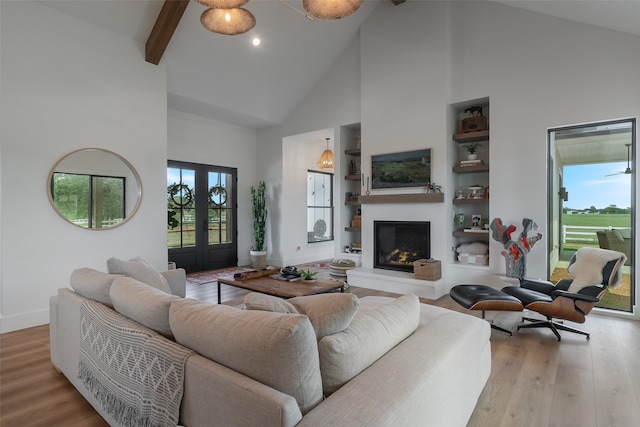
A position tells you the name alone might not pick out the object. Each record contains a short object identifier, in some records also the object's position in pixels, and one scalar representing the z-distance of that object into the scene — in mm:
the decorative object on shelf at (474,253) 4781
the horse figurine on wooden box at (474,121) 4875
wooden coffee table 3316
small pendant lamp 7047
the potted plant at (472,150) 4996
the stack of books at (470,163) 4871
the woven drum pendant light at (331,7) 2516
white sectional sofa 1099
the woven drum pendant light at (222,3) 2475
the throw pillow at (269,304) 1433
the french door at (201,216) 6227
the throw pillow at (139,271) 2578
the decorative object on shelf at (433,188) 4906
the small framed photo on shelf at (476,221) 5018
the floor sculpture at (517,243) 4145
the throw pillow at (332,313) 1331
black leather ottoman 3014
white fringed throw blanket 1373
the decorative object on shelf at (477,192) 4906
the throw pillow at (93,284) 2074
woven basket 4707
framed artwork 5043
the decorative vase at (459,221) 5078
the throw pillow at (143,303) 1598
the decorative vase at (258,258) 7043
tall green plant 7086
